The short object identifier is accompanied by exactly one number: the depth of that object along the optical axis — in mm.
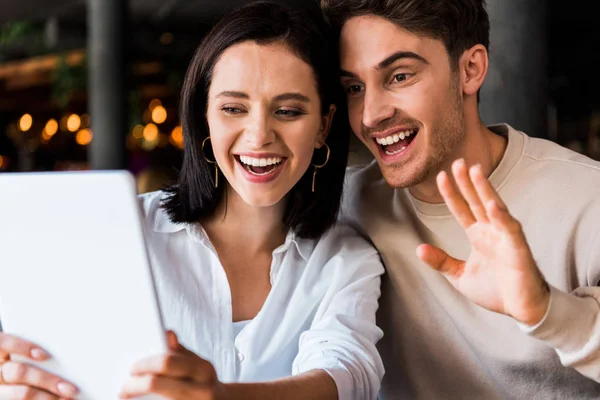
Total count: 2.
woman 1553
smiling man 1643
